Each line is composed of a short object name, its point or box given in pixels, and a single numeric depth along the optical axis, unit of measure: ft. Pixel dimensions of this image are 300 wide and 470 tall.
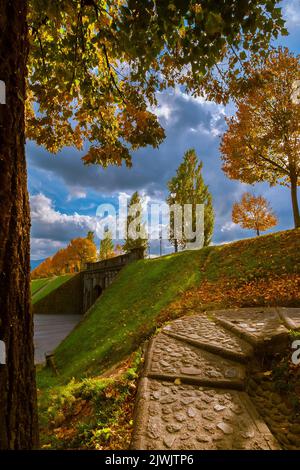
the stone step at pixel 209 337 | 15.11
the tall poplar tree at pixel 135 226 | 130.41
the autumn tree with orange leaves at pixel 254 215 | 100.78
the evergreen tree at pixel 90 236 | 198.70
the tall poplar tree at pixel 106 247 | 179.11
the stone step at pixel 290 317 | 17.03
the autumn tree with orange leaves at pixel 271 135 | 52.06
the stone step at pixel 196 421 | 9.30
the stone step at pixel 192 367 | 12.96
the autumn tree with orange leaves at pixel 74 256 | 197.88
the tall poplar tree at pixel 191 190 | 99.59
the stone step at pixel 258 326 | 15.47
